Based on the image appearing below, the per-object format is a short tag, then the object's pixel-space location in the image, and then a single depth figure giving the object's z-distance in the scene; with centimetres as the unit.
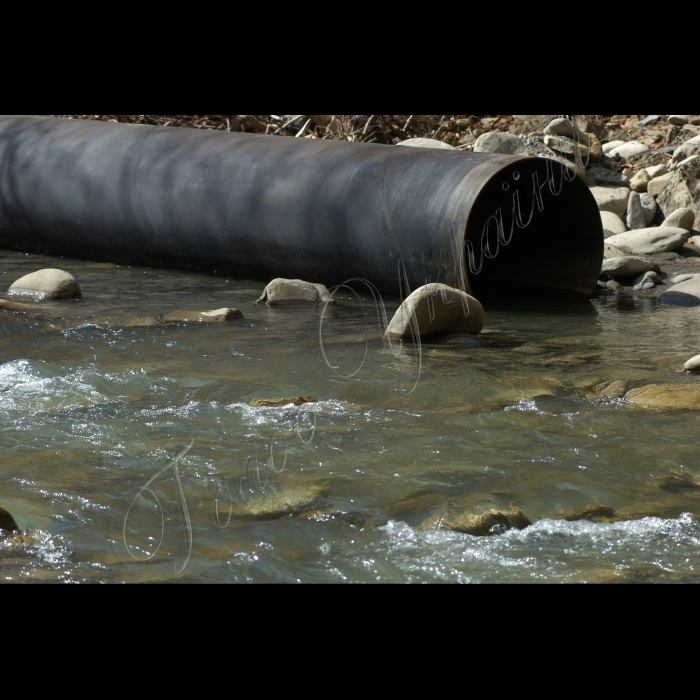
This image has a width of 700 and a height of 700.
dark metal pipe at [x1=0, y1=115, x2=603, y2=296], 1483
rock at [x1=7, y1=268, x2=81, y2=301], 1474
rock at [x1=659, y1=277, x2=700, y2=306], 1525
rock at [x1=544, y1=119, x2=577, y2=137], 2202
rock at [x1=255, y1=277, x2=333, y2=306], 1474
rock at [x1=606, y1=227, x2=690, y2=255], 1859
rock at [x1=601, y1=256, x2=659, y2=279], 1684
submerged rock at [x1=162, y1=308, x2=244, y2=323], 1323
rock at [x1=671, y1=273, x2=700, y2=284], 1622
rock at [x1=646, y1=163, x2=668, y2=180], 2180
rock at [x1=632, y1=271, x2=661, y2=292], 1645
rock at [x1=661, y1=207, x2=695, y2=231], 1953
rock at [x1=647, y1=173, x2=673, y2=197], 2077
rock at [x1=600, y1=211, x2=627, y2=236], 1983
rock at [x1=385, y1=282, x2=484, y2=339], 1214
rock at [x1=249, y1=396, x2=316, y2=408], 923
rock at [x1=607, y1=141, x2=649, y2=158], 2386
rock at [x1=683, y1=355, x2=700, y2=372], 1059
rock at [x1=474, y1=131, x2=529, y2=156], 2091
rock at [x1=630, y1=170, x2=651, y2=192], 2158
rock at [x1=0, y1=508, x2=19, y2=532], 631
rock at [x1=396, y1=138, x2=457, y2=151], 2134
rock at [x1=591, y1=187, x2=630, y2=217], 2048
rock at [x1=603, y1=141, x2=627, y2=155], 2431
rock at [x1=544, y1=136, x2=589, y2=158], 2166
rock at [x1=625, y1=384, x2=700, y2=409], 927
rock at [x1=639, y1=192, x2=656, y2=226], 2036
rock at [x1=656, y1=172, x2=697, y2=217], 2003
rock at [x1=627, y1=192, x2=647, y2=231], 2030
